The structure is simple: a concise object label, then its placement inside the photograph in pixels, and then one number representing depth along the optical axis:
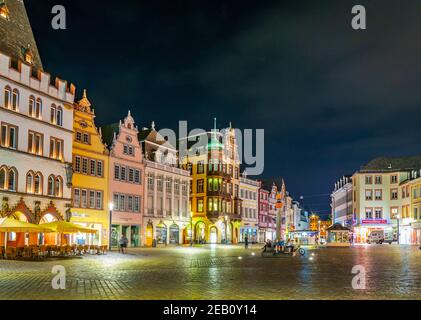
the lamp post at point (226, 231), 91.94
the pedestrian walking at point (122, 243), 47.11
